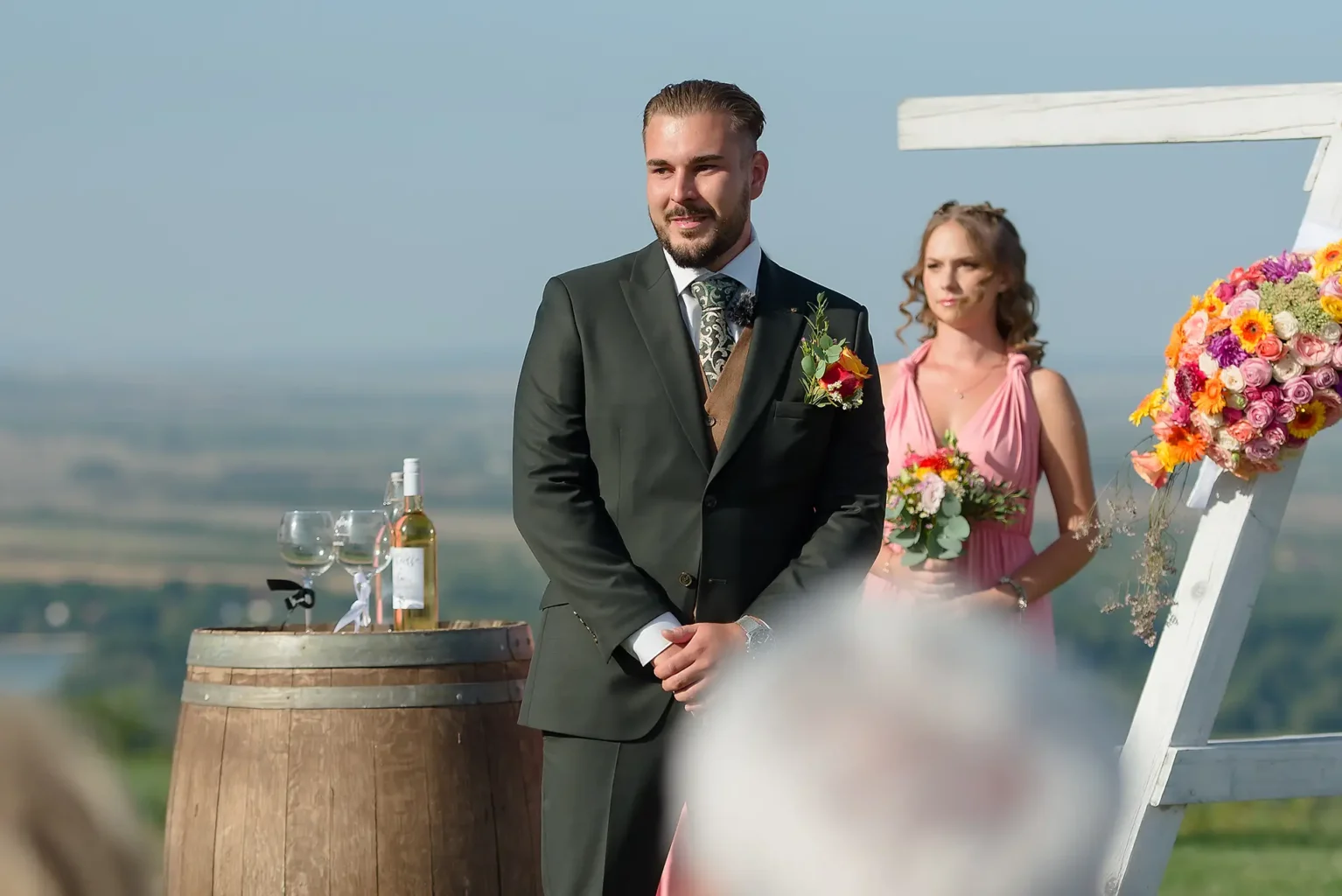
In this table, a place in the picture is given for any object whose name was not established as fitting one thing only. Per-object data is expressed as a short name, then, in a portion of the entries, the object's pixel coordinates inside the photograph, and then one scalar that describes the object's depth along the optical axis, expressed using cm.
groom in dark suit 517
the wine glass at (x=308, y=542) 727
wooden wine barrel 648
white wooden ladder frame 834
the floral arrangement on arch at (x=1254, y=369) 781
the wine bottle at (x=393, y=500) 718
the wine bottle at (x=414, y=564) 695
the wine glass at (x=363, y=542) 729
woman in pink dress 801
